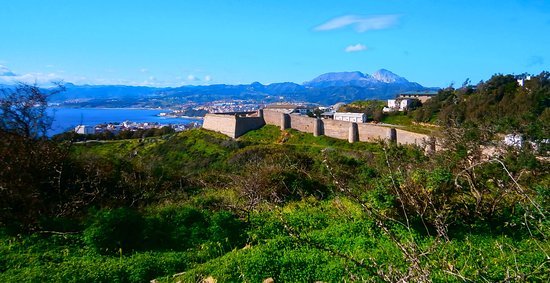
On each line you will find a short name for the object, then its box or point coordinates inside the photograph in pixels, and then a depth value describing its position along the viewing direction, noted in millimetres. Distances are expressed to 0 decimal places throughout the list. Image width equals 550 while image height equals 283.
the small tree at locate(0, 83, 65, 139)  7488
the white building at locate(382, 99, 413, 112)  55328
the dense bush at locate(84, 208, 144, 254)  4926
